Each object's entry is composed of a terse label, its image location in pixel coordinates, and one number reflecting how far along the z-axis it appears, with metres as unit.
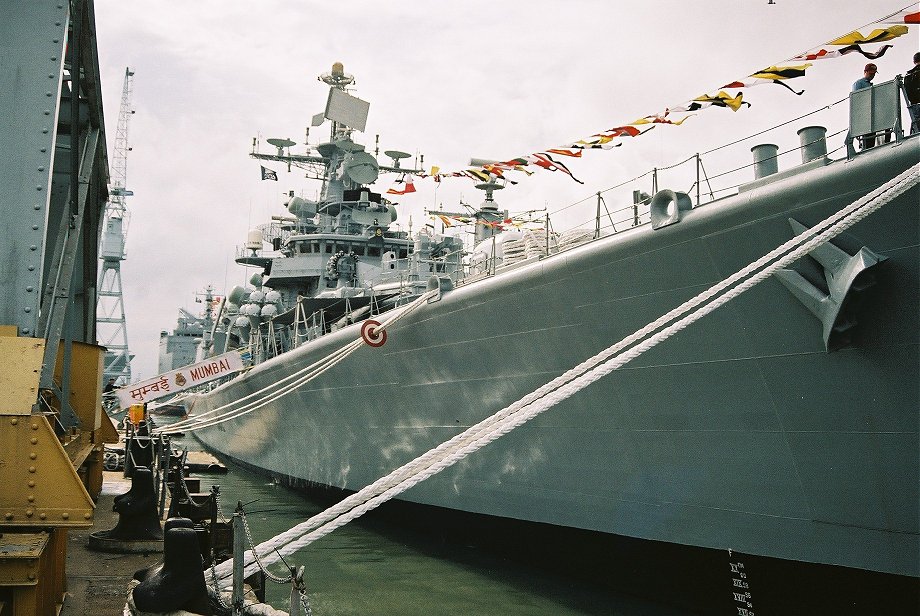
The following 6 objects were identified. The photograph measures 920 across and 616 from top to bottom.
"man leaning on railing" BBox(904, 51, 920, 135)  5.55
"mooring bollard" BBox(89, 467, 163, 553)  6.54
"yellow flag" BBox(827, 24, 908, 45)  5.54
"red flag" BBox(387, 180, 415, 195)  13.33
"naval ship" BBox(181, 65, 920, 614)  5.50
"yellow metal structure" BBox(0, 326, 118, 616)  3.22
